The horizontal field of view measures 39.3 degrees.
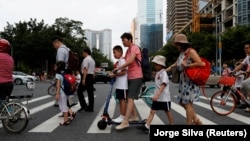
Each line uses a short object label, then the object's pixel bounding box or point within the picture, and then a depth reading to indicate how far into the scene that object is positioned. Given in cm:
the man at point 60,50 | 744
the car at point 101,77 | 3716
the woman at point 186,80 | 547
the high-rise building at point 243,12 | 5897
